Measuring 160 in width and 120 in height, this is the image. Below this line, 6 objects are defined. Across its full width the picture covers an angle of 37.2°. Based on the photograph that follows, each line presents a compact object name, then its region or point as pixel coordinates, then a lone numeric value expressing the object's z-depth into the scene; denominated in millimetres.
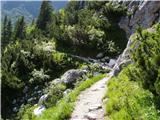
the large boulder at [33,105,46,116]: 16050
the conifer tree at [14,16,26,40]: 56016
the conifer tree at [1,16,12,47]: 57099
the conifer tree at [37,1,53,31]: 56795
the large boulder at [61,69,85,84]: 20509
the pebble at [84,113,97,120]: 9481
